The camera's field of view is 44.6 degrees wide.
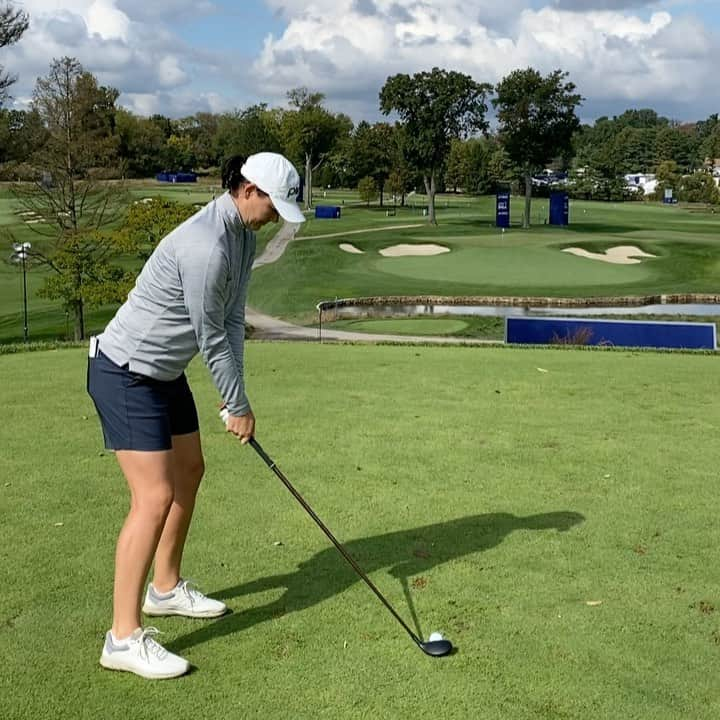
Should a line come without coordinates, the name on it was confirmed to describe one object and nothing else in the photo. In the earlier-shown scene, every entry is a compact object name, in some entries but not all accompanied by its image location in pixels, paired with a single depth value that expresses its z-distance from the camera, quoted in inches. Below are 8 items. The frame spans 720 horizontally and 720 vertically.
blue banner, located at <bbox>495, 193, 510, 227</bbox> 2199.8
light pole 1150.3
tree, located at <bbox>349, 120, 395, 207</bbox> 3021.7
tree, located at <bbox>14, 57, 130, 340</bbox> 1189.1
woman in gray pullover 134.0
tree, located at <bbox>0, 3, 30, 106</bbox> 1273.4
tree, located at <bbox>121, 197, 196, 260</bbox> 1234.6
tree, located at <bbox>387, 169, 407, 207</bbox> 2923.2
